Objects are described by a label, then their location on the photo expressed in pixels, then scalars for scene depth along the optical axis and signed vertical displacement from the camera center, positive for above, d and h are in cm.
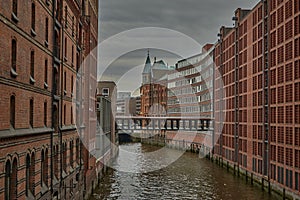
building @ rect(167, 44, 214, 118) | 6833 +516
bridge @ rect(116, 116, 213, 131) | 6472 -401
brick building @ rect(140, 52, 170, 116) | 10753 +615
